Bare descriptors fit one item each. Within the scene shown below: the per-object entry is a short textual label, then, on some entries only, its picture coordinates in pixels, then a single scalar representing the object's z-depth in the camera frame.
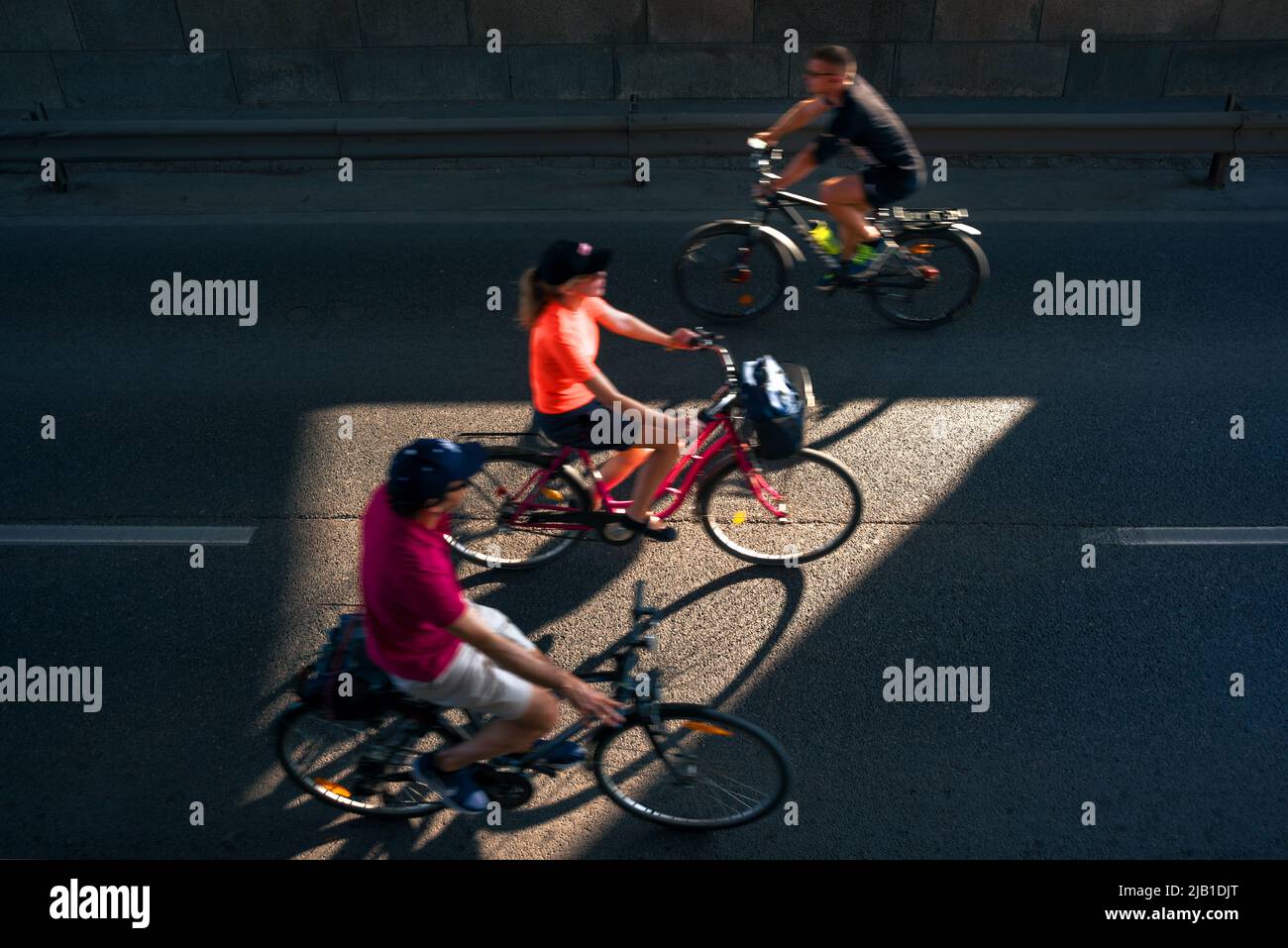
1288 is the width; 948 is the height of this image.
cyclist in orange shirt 4.92
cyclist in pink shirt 3.38
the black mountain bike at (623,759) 3.97
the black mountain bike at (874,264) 7.60
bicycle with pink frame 5.53
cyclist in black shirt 7.24
